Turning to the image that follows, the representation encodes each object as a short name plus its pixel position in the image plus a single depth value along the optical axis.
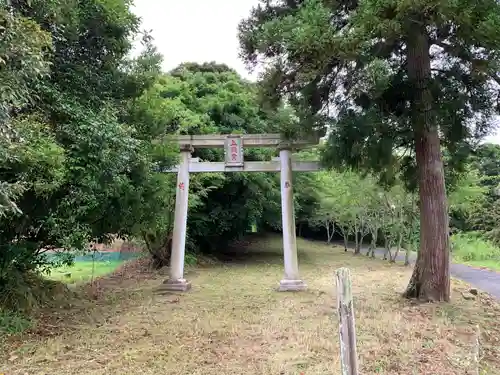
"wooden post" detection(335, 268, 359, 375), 2.53
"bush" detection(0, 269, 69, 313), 5.32
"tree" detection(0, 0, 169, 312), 4.27
